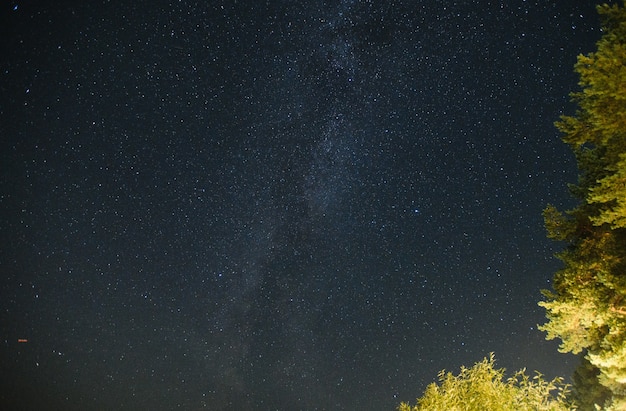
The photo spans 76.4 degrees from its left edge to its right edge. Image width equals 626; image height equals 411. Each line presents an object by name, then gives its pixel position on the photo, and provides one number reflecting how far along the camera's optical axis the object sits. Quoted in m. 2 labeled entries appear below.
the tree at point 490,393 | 13.27
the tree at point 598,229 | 7.77
